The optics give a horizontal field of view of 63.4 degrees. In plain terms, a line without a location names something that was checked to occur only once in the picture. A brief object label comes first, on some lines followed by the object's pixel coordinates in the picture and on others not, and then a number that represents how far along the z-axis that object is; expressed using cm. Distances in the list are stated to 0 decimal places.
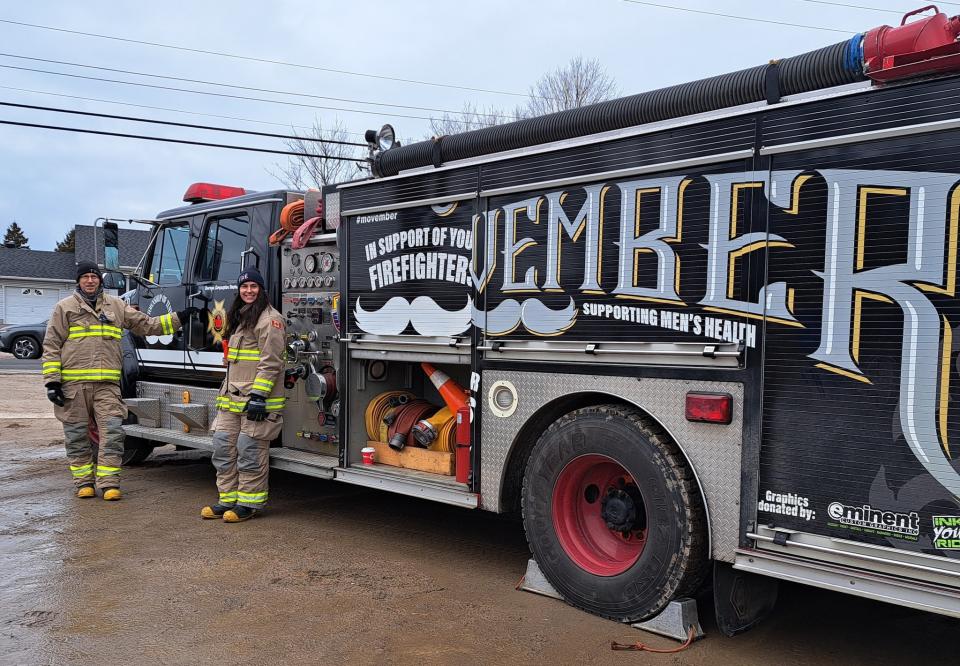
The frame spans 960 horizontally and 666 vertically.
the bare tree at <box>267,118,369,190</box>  2825
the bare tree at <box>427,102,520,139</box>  2552
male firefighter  699
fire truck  313
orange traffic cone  552
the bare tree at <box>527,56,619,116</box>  2422
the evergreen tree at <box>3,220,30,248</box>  6975
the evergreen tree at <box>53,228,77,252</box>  6462
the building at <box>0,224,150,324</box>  3972
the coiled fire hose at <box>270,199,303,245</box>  646
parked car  2434
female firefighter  616
